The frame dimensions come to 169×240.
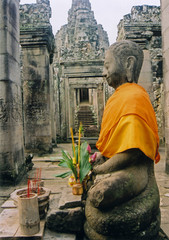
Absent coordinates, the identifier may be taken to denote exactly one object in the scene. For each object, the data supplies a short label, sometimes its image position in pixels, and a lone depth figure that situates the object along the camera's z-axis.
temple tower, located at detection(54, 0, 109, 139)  12.23
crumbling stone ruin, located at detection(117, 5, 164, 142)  8.33
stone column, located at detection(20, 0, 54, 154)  8.24
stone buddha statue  1.99
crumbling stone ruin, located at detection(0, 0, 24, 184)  4.54
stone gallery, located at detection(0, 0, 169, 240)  4.57
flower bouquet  2.57
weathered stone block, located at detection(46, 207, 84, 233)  2.32
